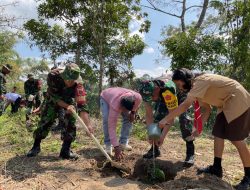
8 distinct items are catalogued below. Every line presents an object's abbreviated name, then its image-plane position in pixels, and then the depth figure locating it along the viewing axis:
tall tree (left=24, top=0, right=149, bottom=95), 6.14
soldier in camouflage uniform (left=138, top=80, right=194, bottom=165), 2.46
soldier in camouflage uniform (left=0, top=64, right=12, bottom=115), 4.93
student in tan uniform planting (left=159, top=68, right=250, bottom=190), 2.32
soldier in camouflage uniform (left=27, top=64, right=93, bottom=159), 2.56
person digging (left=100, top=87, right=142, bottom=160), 2.54
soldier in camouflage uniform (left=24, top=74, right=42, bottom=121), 5.26
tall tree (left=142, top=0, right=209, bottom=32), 6.51
